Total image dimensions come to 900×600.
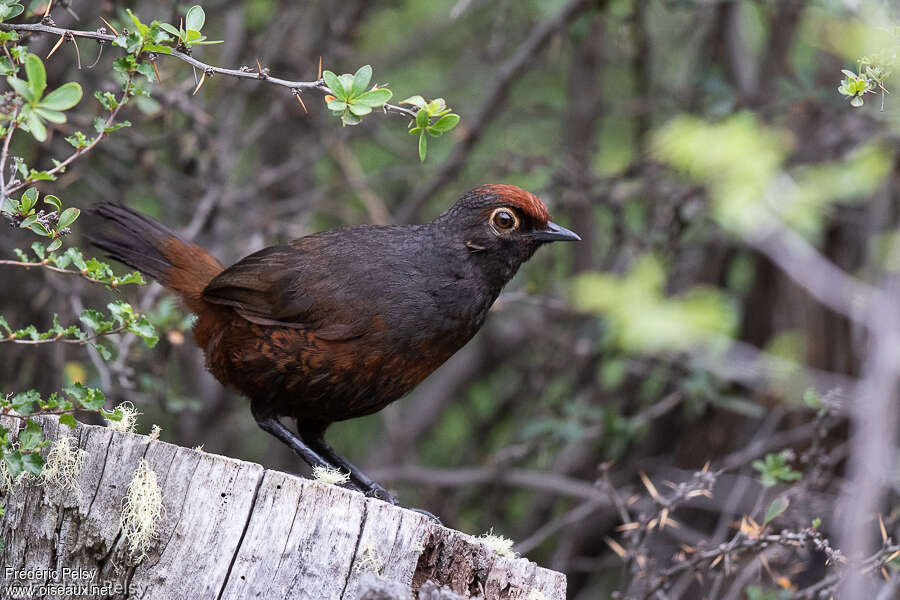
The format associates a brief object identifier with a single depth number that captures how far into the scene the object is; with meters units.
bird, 7.71
